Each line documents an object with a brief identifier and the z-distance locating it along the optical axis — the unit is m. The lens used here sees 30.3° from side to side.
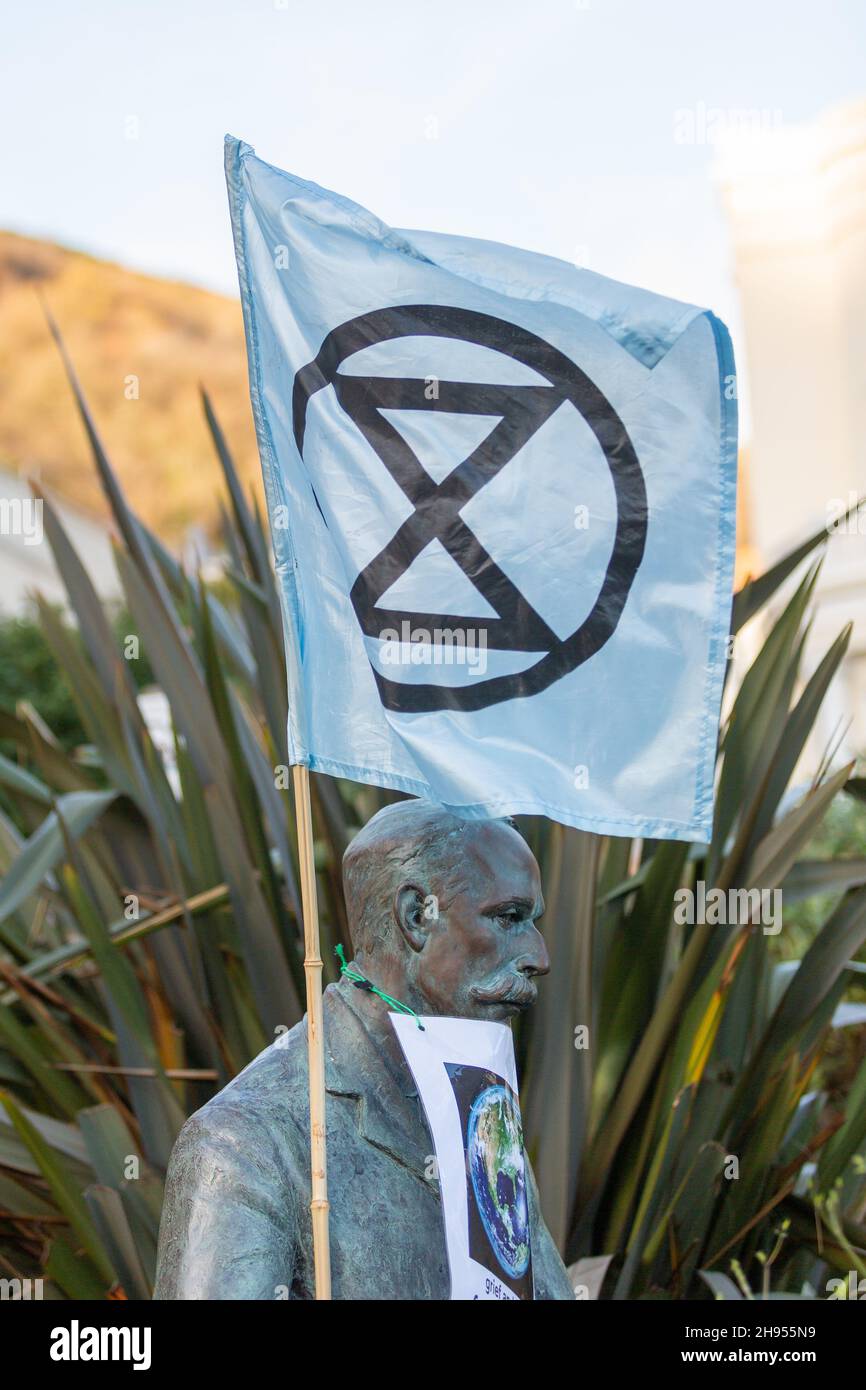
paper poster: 2.30
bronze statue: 2.23
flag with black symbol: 2.66
